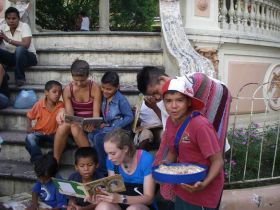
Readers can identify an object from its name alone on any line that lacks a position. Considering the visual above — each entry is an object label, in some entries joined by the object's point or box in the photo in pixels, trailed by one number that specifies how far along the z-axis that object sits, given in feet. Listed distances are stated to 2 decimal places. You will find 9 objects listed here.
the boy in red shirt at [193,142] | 8.45
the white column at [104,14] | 36.35
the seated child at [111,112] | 13.48
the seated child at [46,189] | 12.39
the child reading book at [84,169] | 11.80
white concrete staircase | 14.75
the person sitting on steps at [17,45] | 18.58
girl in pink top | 13.67
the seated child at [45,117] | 14.74
